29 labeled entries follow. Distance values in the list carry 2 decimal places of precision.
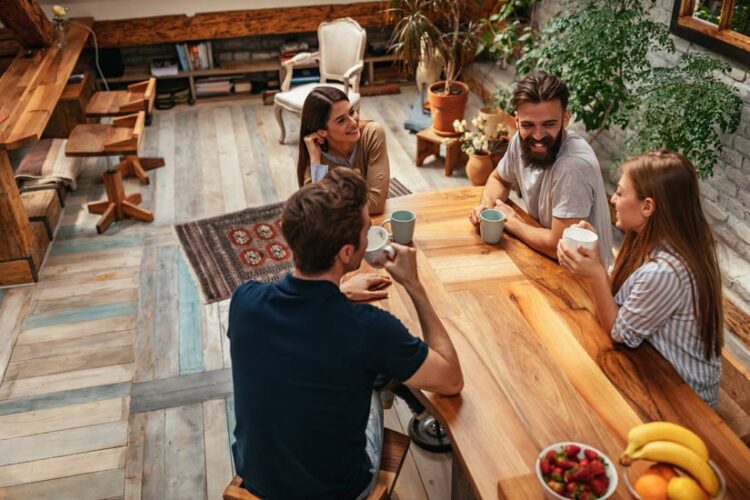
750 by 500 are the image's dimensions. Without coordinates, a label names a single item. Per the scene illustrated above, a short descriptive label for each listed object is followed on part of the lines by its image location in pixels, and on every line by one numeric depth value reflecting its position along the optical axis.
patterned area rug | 3.63
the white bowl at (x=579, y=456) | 1.28
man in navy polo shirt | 1.44
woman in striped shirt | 1.70
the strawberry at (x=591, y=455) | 1.33
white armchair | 5.09
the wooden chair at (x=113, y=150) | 3.92
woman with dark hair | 2.65
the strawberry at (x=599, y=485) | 1.28
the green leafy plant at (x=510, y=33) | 4.32
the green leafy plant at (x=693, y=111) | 3.01
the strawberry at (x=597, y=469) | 1.30
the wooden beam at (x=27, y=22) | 4.49
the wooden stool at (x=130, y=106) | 4.36
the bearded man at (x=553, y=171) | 2.23
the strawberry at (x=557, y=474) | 1.31
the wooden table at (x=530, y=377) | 1.46
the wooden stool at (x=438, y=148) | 4.64
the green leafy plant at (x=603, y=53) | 3.48
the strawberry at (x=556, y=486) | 1.29
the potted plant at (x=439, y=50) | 4.60
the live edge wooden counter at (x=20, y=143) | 3.43
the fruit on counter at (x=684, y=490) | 1.25
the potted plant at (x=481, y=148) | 4.17
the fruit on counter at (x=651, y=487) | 1.29
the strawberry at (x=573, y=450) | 1.35
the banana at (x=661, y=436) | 1.36
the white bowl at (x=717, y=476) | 1.28
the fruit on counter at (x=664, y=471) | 1.33
